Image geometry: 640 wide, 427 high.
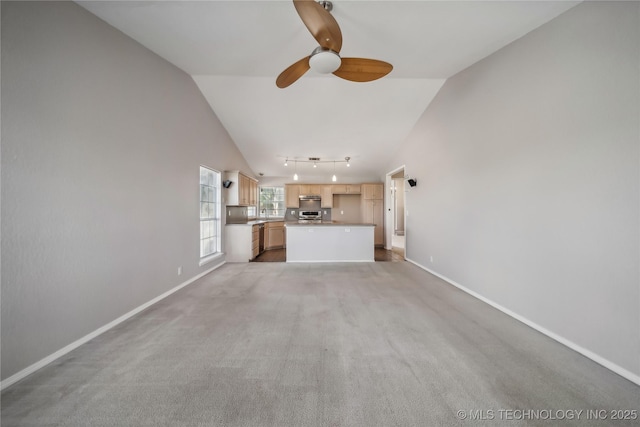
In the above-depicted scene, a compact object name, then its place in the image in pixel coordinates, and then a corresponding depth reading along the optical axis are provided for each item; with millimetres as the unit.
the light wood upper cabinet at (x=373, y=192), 7211
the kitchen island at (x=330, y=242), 5113
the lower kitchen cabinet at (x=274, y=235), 6879
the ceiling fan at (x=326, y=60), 1593
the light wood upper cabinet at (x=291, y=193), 7461
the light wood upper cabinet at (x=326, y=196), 7477
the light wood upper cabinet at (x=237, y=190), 4914
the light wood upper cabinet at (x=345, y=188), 7480
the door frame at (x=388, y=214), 6661
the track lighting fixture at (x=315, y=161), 6275
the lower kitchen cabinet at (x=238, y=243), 4934
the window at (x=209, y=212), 4250
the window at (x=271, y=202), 7758
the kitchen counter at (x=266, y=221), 5248
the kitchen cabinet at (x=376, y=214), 7219
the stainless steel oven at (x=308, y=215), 7484
